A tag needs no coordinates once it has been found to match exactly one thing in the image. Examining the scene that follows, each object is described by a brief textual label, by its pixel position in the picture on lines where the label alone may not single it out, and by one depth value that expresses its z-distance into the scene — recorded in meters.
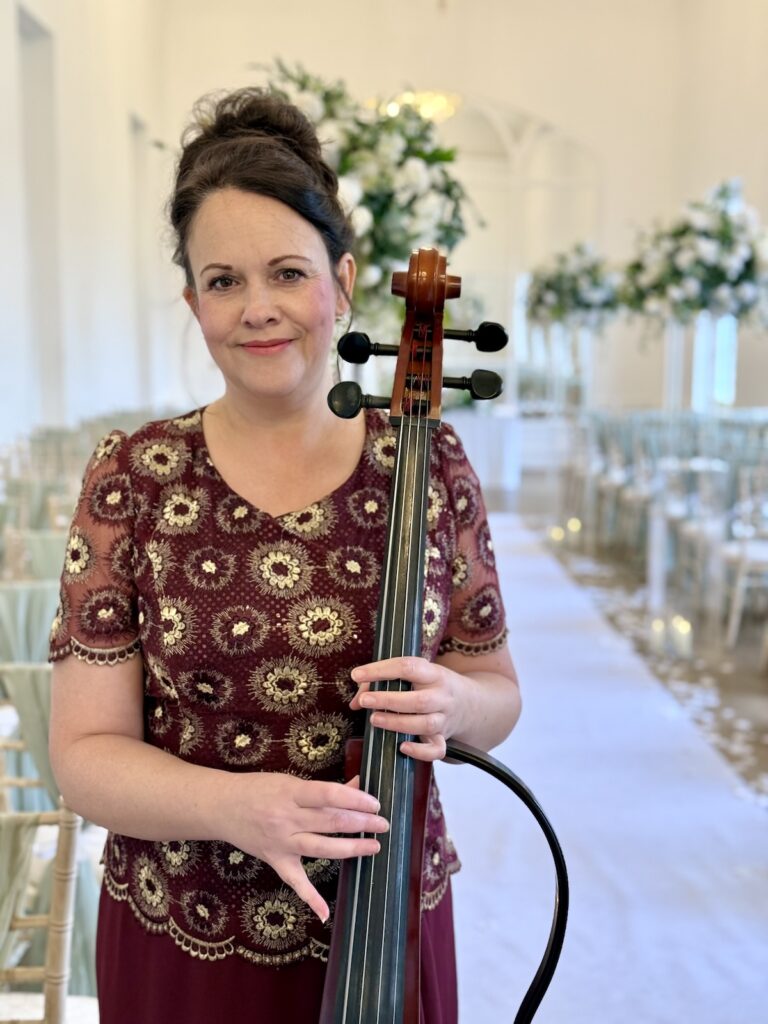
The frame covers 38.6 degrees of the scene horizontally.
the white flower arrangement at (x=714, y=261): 7.52
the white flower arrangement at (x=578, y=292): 10.80
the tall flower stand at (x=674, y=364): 8.60
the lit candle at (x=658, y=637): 5.32
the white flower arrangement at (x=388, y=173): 3.78
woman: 1.07
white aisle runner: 2.45
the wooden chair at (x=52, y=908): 1.47
